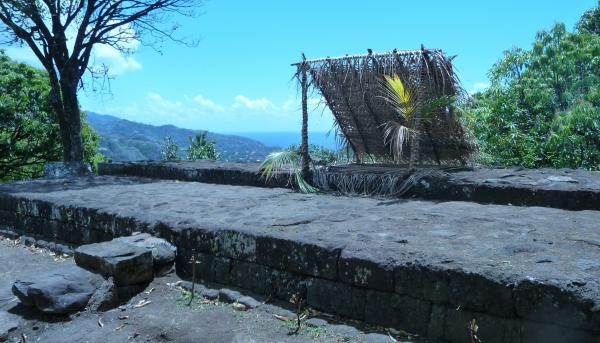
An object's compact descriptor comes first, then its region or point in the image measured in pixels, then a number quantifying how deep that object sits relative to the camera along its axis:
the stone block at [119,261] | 3.88
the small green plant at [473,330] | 2.50
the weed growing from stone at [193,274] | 3.82
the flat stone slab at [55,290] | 3.54
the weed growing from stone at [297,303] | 3.16
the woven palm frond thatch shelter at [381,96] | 5.86
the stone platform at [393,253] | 2.59
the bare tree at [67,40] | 11.34
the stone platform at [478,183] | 4.70
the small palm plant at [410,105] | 5.88
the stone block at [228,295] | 3.72
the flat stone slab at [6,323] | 3.37
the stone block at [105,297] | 3.73
